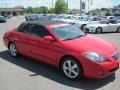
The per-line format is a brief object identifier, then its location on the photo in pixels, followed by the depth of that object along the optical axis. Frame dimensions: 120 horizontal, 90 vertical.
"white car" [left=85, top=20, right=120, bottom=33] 10.42
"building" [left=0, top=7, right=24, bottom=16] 72.24
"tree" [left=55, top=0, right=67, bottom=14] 48.79
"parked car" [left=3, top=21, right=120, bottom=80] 3.06
